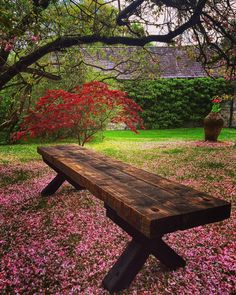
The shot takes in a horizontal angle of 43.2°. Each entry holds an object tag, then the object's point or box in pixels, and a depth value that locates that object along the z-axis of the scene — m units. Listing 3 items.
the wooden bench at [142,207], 1.99
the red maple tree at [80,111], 9.12
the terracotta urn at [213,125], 11.44
